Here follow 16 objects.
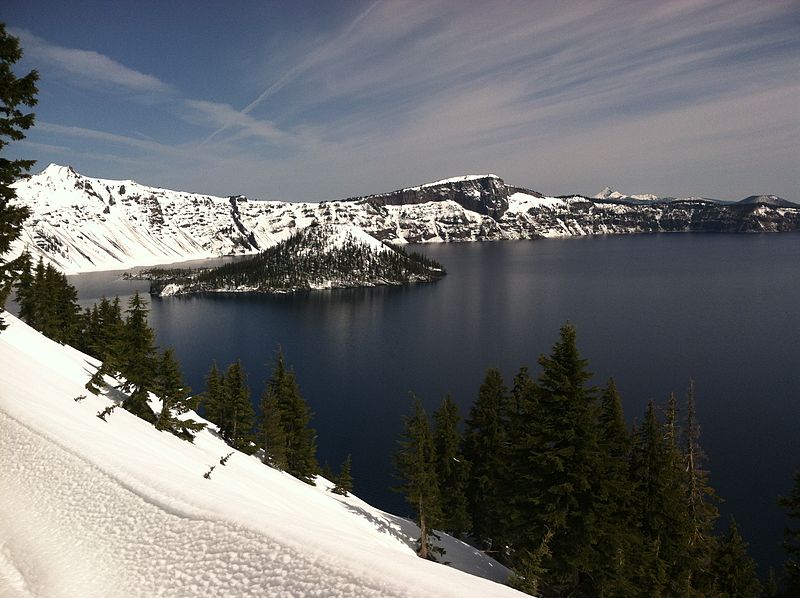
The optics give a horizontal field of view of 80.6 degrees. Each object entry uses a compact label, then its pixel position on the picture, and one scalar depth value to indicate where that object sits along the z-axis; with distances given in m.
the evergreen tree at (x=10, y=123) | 19.92
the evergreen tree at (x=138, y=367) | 30.97
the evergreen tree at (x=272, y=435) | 40.59
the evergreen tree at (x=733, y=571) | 27.12
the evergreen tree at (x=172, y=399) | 30.36
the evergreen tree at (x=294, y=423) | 42.75
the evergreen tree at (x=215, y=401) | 46.25
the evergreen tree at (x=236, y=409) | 43.69
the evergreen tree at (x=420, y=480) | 27.81
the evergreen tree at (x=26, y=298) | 49.53
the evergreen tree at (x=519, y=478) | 21.23
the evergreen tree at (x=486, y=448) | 34.94
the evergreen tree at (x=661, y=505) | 24.73
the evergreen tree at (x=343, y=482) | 38.53
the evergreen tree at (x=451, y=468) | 35.81
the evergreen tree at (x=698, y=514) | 26.68
